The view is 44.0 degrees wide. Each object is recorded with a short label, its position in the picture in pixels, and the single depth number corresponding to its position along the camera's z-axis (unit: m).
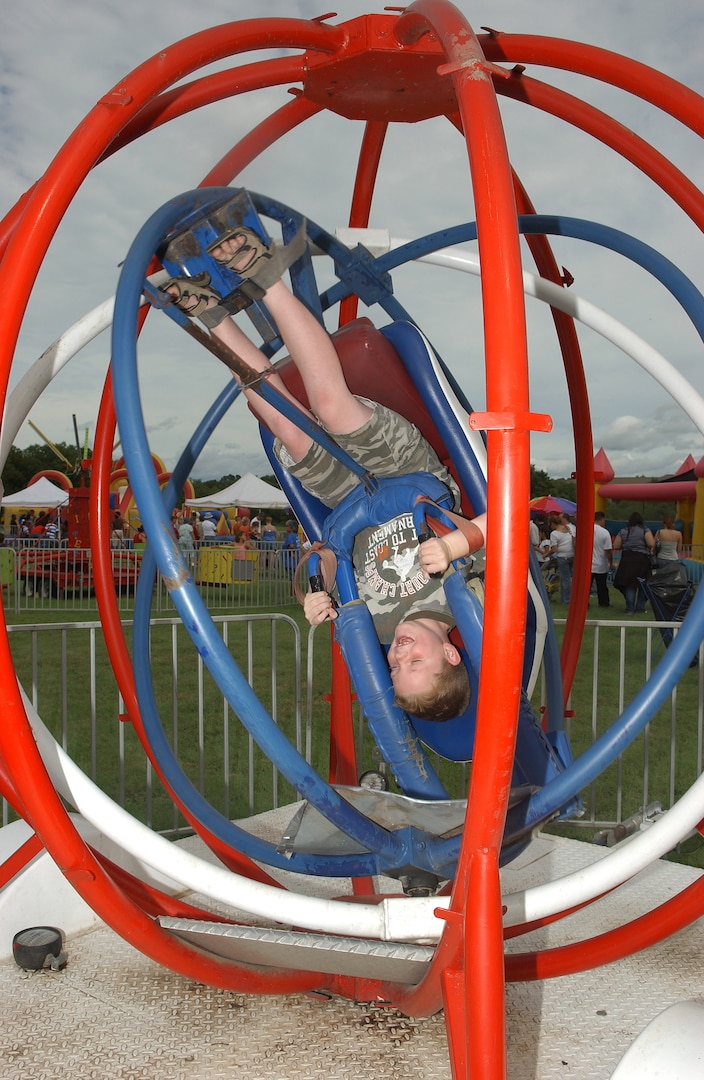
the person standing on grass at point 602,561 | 11.30
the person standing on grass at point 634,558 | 11.02
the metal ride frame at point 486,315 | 1.38
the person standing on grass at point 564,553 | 12.44
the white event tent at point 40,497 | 22.42
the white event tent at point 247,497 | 23.77
